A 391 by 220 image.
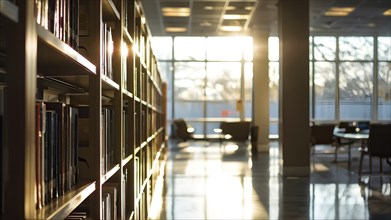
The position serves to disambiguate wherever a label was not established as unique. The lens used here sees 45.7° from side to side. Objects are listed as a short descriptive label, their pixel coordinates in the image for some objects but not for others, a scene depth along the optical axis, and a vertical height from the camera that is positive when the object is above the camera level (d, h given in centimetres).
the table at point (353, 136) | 950 -58
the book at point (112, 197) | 244 -48
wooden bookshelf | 99 -1
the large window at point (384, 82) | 1880 +110
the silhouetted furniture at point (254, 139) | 1368 -90
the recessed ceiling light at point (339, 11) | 1139 +248
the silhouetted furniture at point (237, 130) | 1638 -77
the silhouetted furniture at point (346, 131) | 1198 -60
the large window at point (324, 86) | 1922 +94
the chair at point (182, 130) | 1689 -78
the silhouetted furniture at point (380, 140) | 812 -55
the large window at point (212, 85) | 1922 +100
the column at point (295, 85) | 850 +44
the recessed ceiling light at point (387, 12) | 1189 +251
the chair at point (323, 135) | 1161 -66
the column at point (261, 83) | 1441 +81
